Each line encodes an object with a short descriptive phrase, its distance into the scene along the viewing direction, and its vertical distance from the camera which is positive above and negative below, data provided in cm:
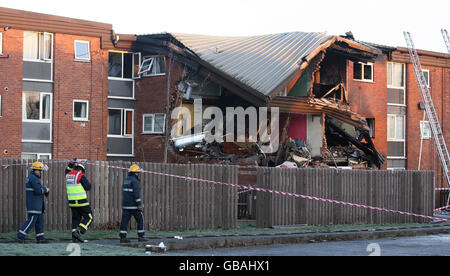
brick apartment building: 2900 +296
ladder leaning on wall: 3404 +334
